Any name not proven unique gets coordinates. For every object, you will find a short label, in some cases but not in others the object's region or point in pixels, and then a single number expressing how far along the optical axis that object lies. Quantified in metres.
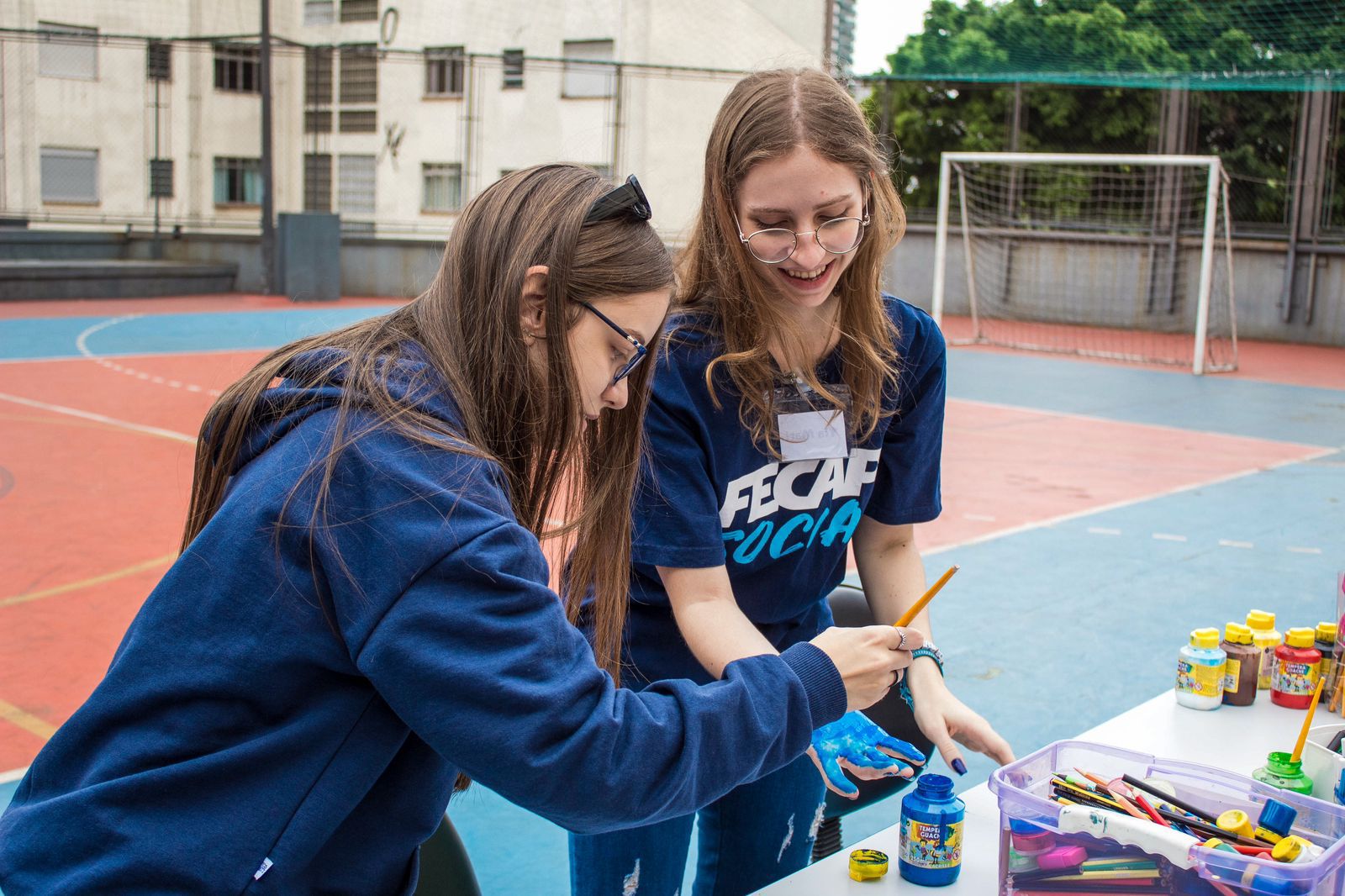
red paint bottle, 2.07
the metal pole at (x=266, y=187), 17.28
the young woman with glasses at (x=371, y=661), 1.01
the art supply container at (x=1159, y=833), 1.26
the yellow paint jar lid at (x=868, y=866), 1.52
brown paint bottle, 2.06
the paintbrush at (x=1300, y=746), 1.71
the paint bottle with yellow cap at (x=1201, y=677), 2.04
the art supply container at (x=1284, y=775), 1.68
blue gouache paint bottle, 1.49
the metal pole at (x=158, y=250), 19.34
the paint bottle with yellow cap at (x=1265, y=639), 2.11
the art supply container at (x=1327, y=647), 2.09
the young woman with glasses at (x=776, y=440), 1.73
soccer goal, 16.64
